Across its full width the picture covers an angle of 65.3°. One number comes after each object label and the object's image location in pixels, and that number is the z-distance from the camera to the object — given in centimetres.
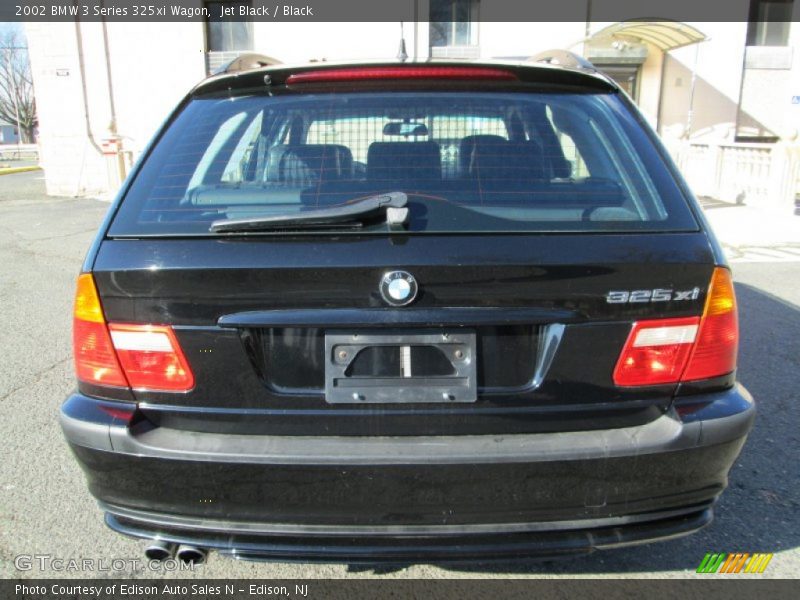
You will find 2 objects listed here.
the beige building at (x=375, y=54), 1538
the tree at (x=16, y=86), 5200
